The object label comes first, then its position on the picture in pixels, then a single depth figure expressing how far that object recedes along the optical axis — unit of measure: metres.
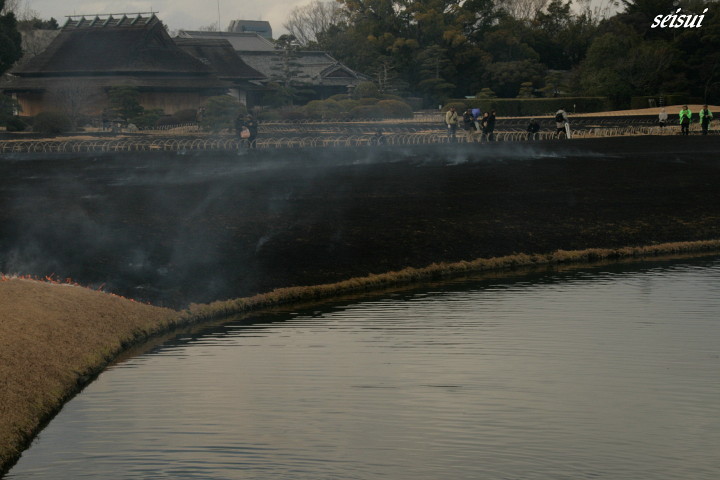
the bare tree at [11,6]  113.19
